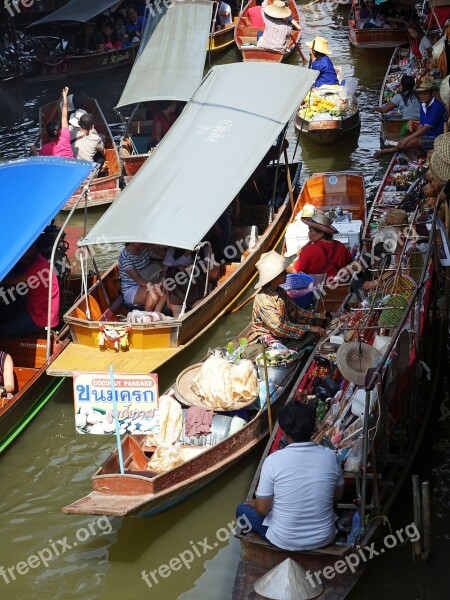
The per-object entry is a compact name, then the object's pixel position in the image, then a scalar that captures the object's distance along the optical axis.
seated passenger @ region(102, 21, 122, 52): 19.41
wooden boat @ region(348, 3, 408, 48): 18.86
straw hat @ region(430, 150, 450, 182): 9.76
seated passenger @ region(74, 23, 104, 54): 19.17
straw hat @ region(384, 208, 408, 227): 9.72
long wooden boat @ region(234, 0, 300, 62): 18.36
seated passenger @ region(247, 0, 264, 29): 19.72
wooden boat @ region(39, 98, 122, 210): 12.98
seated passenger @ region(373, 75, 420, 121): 13.80
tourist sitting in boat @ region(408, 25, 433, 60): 15.70
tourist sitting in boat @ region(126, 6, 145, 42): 20.09
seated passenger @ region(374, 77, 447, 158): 12.38
